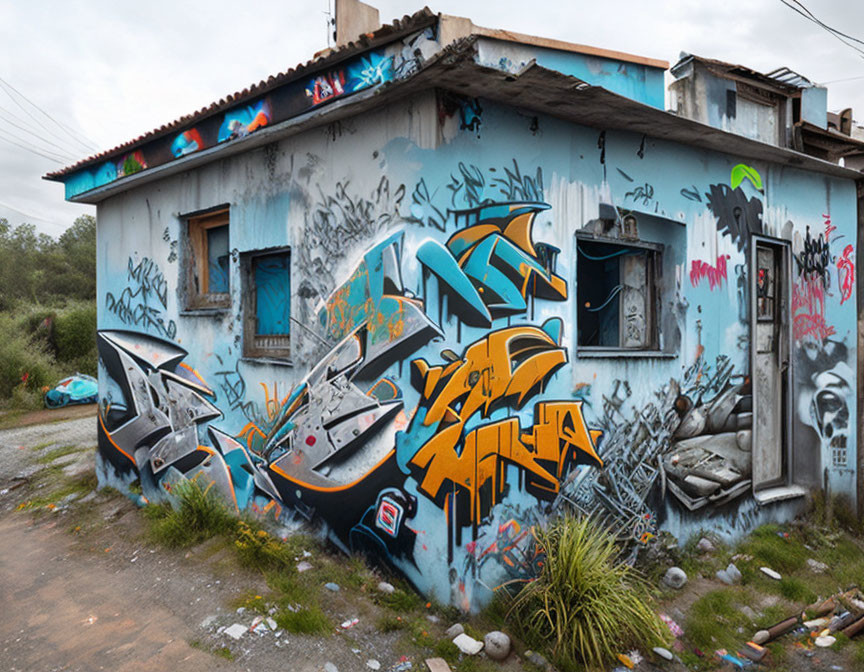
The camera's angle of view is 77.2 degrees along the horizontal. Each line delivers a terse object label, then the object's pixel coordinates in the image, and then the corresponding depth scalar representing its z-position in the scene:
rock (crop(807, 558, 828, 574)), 5.16
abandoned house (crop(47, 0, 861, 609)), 3.89
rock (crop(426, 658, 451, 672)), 3.36
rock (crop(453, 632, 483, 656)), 3.50
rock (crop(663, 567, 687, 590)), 4.59
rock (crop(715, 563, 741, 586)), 4.82
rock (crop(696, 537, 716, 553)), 5.14
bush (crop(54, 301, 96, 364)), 15.59
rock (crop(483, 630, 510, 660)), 3.48
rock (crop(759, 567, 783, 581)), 4.93
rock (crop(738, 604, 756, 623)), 4.38
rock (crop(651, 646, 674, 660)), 3.66
